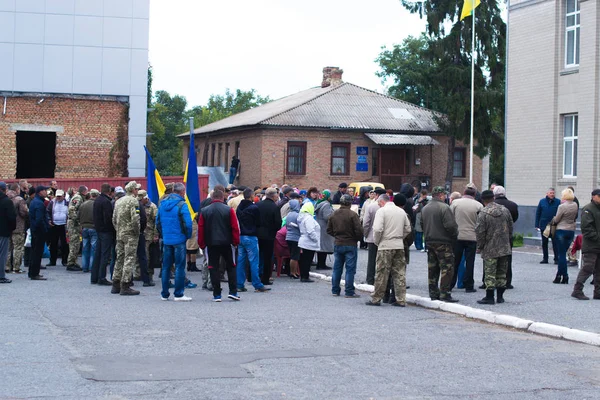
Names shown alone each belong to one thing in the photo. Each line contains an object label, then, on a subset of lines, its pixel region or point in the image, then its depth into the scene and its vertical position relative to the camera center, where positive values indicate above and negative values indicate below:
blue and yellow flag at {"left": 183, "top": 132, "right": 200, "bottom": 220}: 17.20 +0.38
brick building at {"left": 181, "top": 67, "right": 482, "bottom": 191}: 49.44 +3.90
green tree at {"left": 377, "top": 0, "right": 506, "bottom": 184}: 48.94 +8.55
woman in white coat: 18.16 -0.45
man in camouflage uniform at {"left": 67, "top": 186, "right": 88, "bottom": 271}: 20.12 -0.53
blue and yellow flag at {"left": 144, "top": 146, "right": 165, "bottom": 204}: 18.89 +0.49
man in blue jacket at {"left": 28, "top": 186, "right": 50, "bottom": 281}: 18.34 -0.53
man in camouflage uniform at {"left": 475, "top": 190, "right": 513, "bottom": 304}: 14.65 -0.50
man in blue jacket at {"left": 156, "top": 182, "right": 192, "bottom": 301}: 14.97 -0.45
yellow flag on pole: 38.75 +9.24
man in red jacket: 14.91 -0.44
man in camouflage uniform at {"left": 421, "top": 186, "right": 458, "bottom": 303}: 14.68 -0.48
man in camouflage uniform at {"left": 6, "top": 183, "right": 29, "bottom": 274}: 19.31 -0.74
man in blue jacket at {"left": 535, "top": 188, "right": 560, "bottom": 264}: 21.61 +0.15
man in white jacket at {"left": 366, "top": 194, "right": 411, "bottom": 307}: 14.55 -0.59
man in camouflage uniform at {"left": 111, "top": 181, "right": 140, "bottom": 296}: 15.73 -0.64
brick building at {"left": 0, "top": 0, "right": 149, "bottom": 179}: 31.38 +4.52
